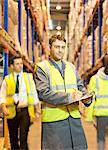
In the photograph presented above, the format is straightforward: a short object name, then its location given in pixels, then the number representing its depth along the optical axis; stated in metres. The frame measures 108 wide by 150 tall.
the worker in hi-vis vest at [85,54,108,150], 4.62
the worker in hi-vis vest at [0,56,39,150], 5.25
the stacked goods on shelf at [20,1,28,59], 7.49
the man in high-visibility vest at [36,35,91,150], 2.89
